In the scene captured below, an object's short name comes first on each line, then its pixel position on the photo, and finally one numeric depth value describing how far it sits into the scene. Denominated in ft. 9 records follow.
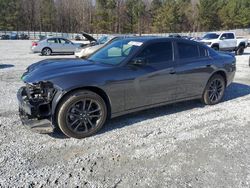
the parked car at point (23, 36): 135.37
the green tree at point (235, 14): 183.66
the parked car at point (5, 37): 126.63
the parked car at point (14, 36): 132.10
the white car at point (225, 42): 45.55
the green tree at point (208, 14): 179.38
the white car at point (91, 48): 33.04
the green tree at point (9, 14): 167.08
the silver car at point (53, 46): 46.47
